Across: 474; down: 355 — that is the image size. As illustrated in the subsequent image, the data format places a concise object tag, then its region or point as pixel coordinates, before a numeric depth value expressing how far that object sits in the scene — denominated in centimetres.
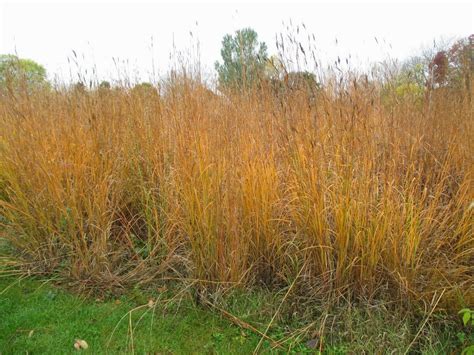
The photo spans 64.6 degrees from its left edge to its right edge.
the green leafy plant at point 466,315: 186
